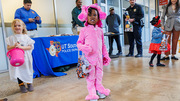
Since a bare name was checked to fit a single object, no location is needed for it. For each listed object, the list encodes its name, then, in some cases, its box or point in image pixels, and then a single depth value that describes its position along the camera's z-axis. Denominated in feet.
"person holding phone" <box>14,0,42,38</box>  9.85
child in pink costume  5.42
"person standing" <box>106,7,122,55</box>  16.05
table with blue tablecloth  9.14
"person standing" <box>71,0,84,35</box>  12.59
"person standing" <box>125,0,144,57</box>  13.58
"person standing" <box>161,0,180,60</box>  11.76
